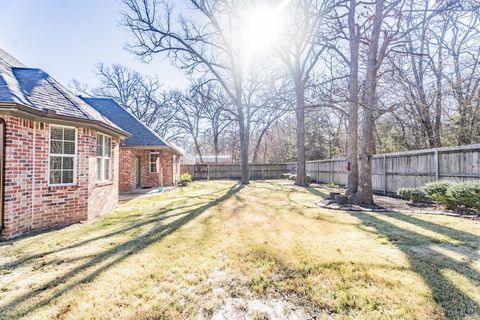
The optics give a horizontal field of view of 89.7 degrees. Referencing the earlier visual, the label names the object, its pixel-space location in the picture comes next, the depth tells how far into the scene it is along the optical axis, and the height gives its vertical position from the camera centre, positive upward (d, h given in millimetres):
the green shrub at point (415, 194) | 7807 -1064
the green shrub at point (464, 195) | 5969 -845
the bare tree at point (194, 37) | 13750 +7835
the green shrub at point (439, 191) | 6648 -816
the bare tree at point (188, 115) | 29156 +5991
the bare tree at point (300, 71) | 15070 +5935
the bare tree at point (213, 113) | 23512 +5828
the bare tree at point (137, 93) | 28719 +8533
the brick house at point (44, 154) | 4840 +202
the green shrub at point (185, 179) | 17016 -1191
